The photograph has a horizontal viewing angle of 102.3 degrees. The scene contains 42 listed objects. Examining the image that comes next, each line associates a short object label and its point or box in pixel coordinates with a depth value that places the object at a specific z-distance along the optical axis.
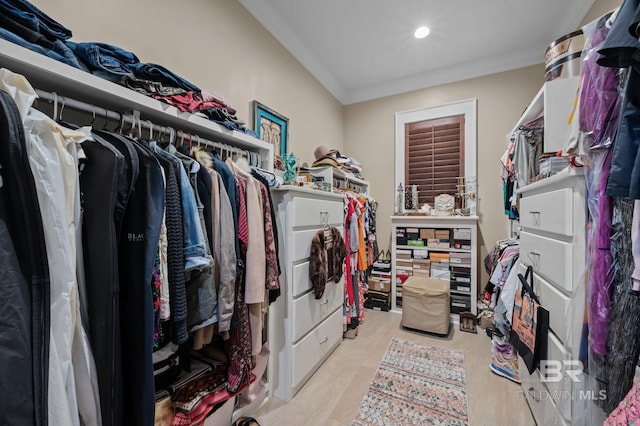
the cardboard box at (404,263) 3.04
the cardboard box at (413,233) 3.02
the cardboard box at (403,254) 3.05
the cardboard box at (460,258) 2.80
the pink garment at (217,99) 1.35
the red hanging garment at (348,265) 2.49
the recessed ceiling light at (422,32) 2.39
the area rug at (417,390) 1.48
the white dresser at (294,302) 1.62
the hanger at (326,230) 1.93
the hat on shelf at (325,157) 2.60
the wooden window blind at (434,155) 3.11
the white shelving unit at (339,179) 2.55
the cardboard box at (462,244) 2.80
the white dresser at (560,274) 0.98
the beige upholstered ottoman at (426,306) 2.43
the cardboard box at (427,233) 2.93
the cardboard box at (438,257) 2.88
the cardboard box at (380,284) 3.14
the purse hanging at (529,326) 1.15
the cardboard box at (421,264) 2.95
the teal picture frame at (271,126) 2.11
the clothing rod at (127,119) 0.80
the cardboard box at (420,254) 2.97
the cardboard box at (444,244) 2.89
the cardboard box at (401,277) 3.06
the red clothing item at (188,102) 1.10
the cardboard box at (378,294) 3.12
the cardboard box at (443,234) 2.89
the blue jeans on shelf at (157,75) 1.09
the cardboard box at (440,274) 2.87
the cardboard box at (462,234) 2.79
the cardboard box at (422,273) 2.95
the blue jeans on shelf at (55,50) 0.71
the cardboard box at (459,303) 2.80
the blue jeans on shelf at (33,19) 0.74
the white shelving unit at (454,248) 2.77
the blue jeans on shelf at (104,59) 0.92
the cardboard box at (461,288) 2.80
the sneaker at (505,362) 1.82
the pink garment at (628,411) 0.61
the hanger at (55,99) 0.79
